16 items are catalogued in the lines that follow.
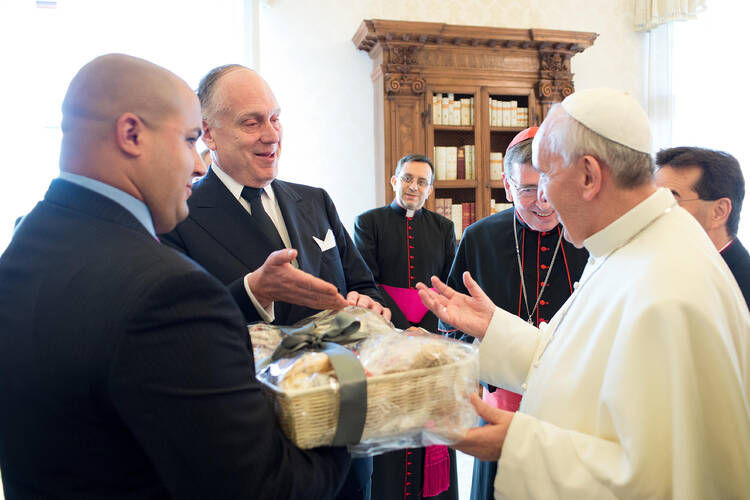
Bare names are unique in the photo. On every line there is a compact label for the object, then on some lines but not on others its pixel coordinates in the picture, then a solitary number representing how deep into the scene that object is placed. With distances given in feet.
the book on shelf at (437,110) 18.80
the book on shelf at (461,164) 19.33
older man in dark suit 5.87
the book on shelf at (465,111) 19.12
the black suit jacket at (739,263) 7.12
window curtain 20.81
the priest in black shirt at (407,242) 14.73
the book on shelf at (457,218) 19.26
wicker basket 3.23
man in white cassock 3.96
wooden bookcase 17.98
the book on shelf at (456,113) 18.97
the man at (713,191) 7.47
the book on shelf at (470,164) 19.31
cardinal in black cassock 8.39
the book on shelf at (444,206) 19.03
